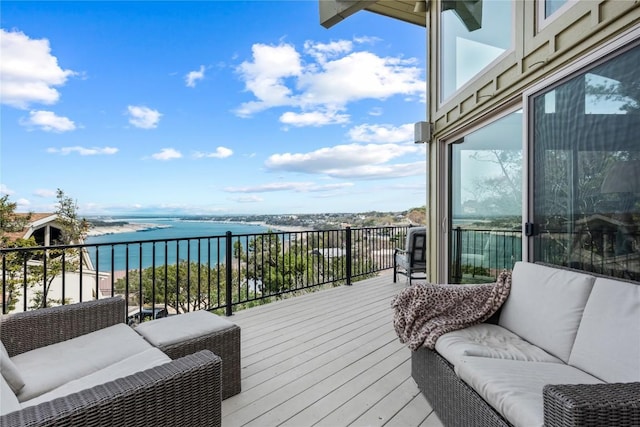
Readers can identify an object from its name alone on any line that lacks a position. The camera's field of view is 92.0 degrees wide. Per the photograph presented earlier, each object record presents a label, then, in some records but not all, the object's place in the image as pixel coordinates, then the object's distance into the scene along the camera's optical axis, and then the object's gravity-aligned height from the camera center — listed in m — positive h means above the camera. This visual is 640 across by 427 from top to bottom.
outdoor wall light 4.02 +1.04
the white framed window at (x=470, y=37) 2.73 +1.77
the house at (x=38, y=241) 5.54 -0.57
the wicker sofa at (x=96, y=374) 0.91 -0.66
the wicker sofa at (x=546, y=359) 0.92 -0.65
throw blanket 1.93 -0.62
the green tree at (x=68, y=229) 5.95 -0.33
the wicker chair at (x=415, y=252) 4.78 -0.62
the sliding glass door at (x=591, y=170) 1.68 +0.26
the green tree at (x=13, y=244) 5.25 -0.54
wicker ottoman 1.75 -0.74
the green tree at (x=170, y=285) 6.91 -1.79
